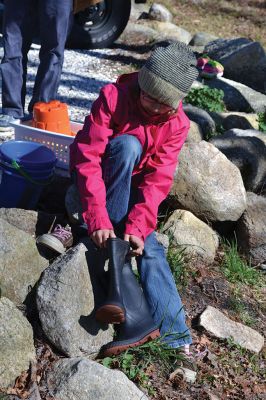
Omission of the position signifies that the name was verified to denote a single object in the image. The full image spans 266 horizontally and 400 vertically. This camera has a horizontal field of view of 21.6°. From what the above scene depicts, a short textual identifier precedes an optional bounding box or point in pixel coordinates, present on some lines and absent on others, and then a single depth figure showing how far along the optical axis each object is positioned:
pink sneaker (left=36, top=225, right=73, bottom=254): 3.40
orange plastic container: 4.52
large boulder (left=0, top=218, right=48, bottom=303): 3.21
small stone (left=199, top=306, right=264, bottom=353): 3.61
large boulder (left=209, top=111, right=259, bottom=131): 6.35
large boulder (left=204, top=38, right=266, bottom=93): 8.25
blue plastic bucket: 3.91
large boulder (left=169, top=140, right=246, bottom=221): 4.37
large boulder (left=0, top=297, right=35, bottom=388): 2.86
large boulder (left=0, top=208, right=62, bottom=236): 3.67
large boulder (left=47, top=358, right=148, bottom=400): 2.85
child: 3.34
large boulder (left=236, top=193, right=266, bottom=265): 4.45
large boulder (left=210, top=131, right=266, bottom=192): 4.91
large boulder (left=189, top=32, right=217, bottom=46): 9.68
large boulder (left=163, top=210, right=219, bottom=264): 4.20
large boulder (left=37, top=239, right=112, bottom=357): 3.07
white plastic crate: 4.32
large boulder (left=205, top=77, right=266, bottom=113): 7.34
